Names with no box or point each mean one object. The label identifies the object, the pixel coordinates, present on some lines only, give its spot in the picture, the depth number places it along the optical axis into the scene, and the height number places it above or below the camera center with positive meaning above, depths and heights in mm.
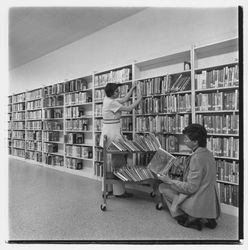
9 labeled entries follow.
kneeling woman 2146 -647
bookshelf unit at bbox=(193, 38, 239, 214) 2545 +173
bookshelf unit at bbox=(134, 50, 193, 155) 3002 +321
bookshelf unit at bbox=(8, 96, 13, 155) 6868 -151
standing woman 3109 +42
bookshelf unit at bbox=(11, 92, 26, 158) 6504 -83
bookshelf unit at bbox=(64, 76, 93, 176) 4527 -80
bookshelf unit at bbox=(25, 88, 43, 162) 5871 -77
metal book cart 2770 -712
